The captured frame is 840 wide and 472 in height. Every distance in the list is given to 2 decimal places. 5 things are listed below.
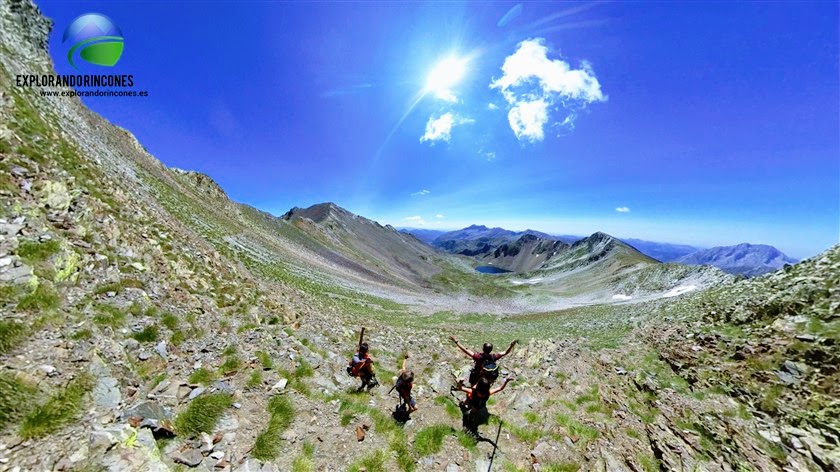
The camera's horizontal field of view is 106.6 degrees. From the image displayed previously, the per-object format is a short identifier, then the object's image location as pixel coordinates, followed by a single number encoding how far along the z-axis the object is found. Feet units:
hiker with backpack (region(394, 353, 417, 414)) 34.09
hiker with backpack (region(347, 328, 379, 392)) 38.63
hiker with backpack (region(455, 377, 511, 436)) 34.78
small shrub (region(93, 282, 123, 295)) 34.41
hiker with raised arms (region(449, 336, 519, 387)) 34.78
